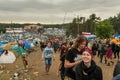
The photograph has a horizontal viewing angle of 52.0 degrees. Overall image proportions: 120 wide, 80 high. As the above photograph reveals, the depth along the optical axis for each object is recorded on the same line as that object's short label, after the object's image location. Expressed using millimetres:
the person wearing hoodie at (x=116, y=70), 2087
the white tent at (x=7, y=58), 7486
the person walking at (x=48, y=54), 5548
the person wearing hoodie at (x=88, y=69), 1929
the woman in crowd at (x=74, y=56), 2350
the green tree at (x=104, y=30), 37284
